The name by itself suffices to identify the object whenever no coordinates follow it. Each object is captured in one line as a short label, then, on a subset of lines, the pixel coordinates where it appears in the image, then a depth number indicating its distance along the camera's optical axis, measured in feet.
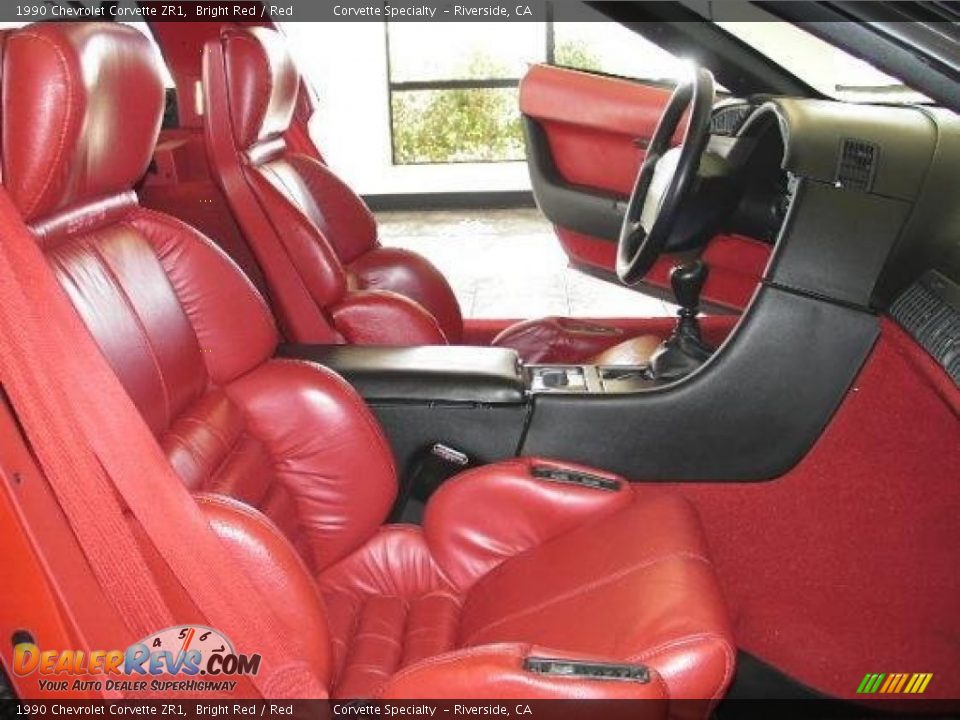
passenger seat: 4.06
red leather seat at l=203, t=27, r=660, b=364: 8.00
